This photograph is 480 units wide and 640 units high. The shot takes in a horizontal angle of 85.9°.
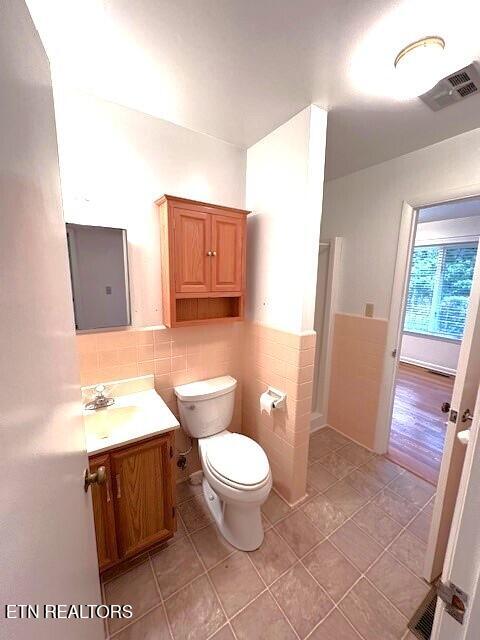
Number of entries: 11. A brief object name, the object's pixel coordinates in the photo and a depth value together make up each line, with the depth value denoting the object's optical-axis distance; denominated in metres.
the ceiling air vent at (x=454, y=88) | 1.14
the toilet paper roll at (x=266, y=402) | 1.68
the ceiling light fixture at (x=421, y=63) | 0.97
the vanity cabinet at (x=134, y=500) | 1.18
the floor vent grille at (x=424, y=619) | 1.08
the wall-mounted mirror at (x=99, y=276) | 1.35
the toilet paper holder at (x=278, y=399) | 1.66
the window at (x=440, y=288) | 4.00
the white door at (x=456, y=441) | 1.06
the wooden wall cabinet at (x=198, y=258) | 1.46
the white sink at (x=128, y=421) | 1.20
